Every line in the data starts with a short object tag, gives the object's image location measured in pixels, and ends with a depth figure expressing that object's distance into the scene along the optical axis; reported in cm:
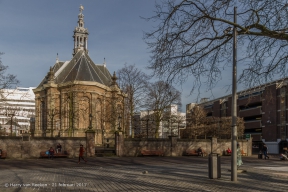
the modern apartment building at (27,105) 12649
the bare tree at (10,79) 2977
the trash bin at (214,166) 1352
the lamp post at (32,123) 6338
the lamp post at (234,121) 1308
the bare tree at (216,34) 1038
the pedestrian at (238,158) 1816
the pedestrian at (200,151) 3509
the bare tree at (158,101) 4382
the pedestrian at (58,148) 3074
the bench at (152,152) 3319
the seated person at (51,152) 2915
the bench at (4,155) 2932
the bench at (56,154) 3035
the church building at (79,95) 4719
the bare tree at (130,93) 4228
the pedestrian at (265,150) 3265
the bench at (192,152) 3525
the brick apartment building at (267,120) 6219
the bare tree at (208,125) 5841
